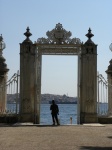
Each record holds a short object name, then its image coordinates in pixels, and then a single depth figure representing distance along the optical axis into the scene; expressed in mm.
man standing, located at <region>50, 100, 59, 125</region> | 20531
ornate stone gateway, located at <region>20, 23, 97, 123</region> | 20859
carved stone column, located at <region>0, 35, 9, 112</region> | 21750
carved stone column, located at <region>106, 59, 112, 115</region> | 21734
